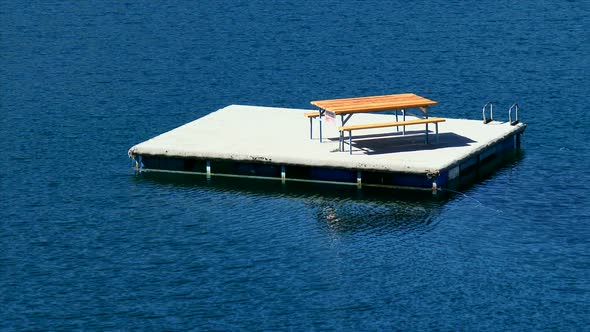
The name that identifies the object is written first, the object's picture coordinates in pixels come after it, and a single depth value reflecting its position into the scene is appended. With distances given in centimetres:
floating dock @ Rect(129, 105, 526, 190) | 4331
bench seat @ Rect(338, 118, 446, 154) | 4453
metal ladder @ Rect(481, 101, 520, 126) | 4806
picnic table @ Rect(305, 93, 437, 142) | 4475
